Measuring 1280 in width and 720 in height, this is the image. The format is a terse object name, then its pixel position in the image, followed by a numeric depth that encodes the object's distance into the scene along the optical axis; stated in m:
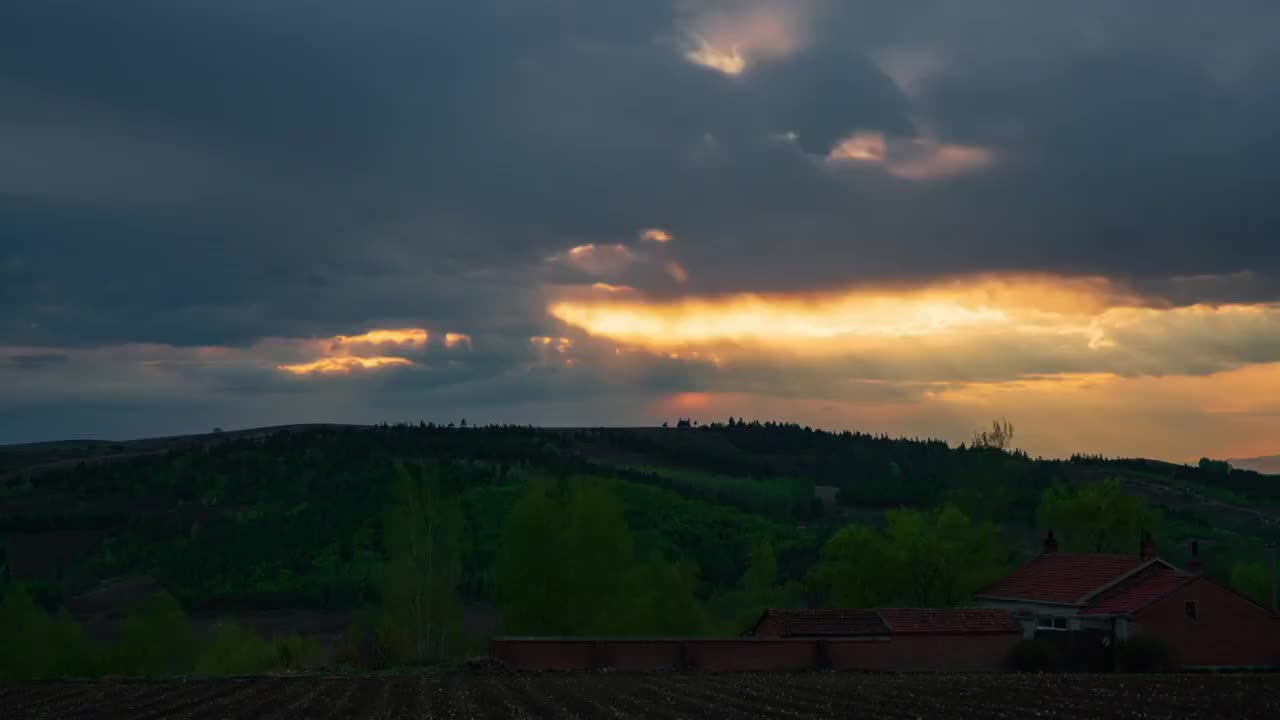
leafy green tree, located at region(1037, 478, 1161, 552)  95.50
